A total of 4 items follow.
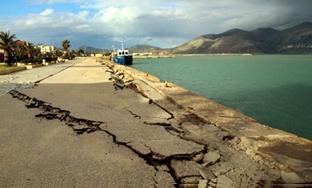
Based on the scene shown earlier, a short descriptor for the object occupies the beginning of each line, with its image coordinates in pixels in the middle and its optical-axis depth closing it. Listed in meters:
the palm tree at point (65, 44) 86.27
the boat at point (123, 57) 57.09
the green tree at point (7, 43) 34.70
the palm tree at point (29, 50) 48.14
